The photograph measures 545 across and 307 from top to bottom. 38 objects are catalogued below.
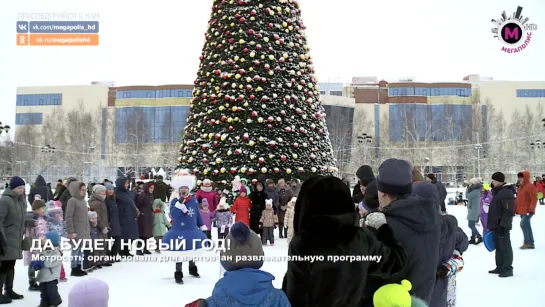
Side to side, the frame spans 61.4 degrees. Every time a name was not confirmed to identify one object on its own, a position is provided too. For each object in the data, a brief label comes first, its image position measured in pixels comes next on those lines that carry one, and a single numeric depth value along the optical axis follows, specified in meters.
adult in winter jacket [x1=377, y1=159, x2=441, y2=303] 2.83
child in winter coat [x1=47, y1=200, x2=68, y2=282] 7.19
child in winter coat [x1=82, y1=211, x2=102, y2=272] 8.07
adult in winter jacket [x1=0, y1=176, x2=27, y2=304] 5.98
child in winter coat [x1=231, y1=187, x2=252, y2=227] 11.31
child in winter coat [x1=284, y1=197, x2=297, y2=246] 10.66
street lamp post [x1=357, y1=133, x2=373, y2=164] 51.72
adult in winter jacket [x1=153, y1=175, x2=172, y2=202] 13.73
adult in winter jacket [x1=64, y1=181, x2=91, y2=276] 7.49
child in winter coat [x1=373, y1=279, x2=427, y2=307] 2.25
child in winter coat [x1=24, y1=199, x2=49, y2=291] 6.76
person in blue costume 7.17
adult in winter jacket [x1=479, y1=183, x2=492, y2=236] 11.88
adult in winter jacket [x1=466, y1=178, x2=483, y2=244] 11.71
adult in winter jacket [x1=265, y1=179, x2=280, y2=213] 12.07
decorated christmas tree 13.22
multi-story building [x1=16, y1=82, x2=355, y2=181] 55.19
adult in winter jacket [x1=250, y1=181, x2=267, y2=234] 11.48
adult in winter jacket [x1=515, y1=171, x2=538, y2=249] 10.57
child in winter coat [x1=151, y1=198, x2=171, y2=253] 10.68
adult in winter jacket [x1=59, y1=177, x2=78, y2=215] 11.94
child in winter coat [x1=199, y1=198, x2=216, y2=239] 11.15
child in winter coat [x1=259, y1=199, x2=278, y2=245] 11.34
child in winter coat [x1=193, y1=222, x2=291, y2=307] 2.52
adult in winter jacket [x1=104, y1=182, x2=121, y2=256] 9.04
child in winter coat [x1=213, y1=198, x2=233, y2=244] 11.42
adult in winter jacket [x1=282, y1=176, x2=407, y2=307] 2.48
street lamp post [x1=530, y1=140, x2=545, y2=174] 50.67
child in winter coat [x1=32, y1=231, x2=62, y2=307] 5.70
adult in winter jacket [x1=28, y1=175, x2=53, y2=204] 14.03
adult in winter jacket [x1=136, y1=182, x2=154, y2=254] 10.38
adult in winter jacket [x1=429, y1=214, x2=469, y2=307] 3.57
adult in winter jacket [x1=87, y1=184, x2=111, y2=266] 8.42
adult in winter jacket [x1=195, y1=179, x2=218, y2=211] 11.59
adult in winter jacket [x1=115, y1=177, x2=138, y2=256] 9.45
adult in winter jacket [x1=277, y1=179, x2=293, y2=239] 12.52
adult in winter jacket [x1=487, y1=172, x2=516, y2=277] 7.52
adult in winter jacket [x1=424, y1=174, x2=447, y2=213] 8.62
